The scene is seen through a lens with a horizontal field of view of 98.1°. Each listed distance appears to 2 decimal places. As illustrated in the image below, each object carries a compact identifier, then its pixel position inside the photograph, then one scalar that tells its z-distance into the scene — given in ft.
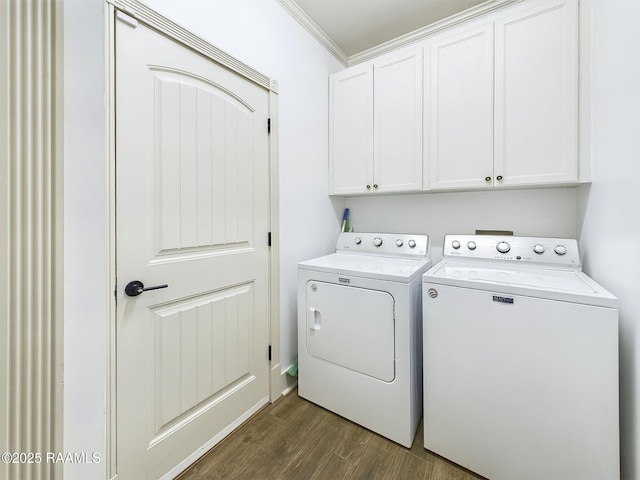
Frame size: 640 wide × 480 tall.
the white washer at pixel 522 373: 3.44
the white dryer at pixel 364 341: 4.79
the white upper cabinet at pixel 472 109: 4.91
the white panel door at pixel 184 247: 3.74
